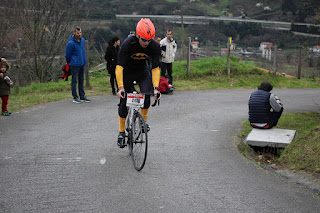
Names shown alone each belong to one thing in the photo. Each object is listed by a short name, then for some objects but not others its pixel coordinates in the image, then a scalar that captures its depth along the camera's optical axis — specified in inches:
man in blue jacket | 425.7
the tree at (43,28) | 714.2
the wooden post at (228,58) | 659.1
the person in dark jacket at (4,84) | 369.7
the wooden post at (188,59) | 632.0
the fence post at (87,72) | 528.5
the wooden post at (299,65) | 765.4
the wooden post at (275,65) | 699.4
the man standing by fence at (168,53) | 533.0
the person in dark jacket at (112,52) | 468.2
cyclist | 216.8
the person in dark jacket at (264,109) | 304.3
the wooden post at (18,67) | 479.1
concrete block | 269.0
